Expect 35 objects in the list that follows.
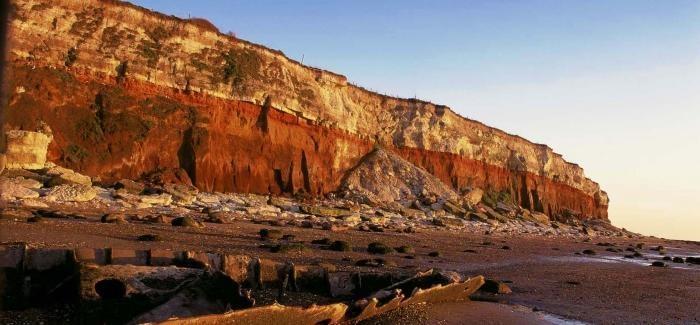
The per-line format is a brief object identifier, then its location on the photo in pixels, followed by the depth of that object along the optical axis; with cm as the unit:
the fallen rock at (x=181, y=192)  2539
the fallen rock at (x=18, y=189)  1930
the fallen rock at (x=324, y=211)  2992
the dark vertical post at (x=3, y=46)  177
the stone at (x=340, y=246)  1598
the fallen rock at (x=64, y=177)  2250
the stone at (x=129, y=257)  699
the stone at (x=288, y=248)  1420
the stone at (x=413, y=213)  3669
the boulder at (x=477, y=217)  4247
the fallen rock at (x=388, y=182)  4234
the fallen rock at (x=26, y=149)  2409
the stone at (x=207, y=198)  2689
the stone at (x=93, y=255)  666
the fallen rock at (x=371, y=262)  1304
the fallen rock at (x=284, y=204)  3048
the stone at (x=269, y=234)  1750
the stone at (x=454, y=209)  4253
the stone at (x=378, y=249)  1639
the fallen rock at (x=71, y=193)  2065
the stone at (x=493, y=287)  1087
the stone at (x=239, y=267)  805
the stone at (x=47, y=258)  639
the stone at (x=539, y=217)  5454
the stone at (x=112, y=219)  1673
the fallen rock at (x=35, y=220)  1451
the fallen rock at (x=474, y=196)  5359
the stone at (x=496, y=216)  4603
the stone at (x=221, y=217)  2044
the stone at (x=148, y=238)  1370
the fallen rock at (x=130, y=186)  2483
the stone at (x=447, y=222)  3382
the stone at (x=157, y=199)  2345
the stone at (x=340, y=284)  888
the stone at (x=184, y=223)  1774
